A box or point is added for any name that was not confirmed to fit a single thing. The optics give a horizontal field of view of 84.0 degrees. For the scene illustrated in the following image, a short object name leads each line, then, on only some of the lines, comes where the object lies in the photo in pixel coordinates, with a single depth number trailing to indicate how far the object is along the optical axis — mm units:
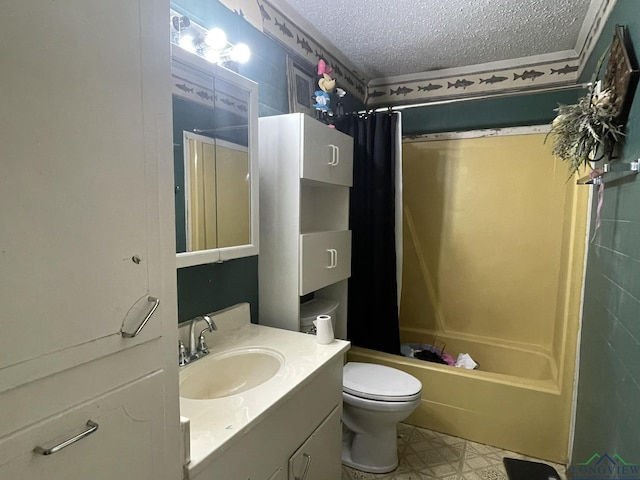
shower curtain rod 1917
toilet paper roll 1409
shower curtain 2268
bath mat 1686
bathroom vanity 894
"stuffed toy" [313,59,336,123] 2045
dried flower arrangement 1229
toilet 1659
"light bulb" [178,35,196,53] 1295
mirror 1213
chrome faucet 1318
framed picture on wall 1944
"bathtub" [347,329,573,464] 1852
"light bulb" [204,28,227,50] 1382
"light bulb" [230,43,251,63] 1498
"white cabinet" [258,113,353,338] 1640
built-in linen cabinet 466
